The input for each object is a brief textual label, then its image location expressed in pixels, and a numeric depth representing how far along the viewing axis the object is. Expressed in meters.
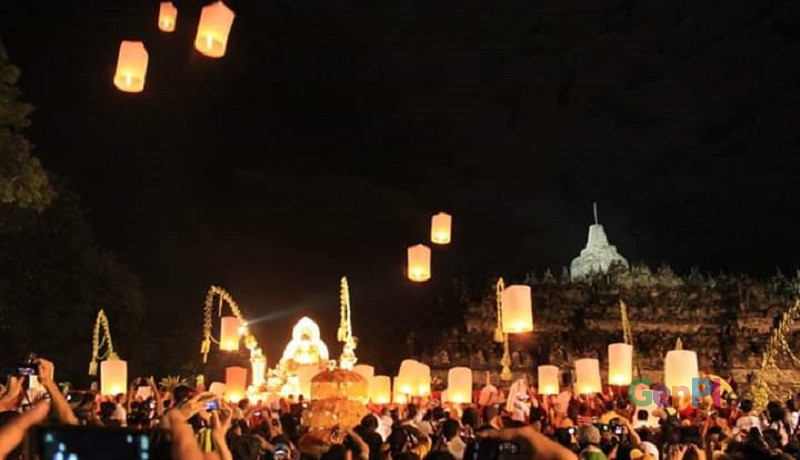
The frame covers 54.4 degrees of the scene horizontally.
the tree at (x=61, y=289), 18.73
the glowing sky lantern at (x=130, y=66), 12.97
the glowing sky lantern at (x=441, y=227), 19.64
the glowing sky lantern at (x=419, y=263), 19.00
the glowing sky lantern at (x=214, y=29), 12.73
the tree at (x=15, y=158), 14.51
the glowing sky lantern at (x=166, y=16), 14.95
